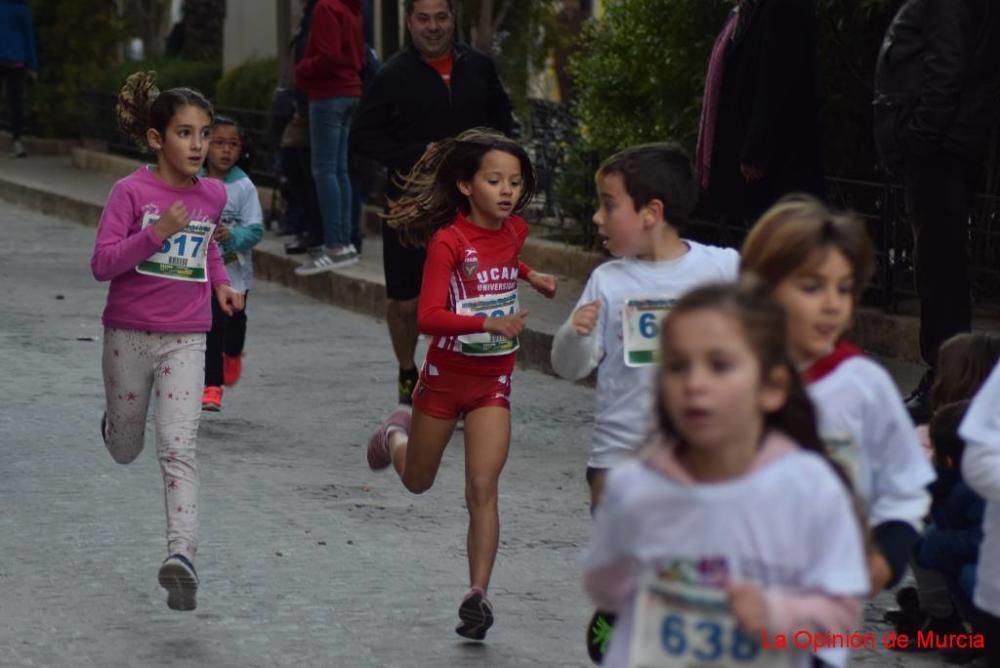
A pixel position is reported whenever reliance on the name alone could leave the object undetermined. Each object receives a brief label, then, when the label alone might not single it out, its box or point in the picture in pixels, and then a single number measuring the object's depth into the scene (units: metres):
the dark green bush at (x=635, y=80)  23.59
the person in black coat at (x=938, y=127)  16.73
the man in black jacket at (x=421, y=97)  17.95
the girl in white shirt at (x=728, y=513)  6.51
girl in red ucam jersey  12.30
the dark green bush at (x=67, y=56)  48.59
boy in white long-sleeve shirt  10.17
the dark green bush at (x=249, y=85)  38.34
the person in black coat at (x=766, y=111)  17.70
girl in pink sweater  12.73
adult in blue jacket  45.00
